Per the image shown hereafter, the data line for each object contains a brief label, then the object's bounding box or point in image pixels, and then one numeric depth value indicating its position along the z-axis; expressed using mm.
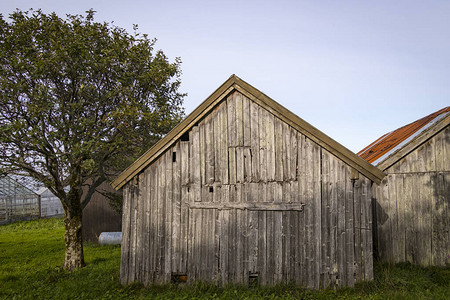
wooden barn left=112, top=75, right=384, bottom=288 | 8617
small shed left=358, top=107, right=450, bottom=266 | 10312
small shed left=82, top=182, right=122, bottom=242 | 19359
